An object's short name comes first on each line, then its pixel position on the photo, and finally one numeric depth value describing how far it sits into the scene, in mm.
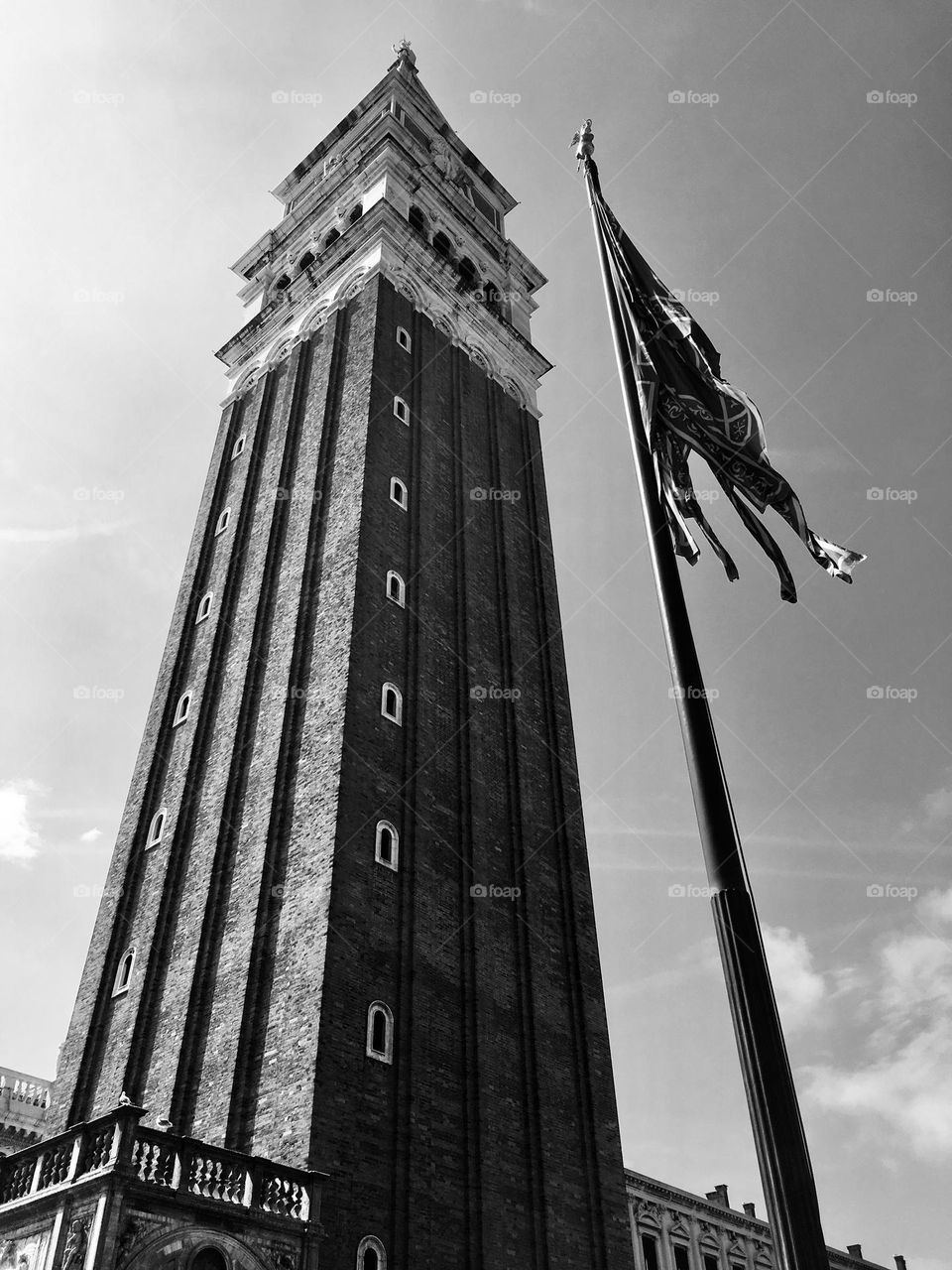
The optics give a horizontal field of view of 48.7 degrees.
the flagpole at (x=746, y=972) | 6297
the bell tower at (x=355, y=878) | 16609
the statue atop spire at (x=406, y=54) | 47250
